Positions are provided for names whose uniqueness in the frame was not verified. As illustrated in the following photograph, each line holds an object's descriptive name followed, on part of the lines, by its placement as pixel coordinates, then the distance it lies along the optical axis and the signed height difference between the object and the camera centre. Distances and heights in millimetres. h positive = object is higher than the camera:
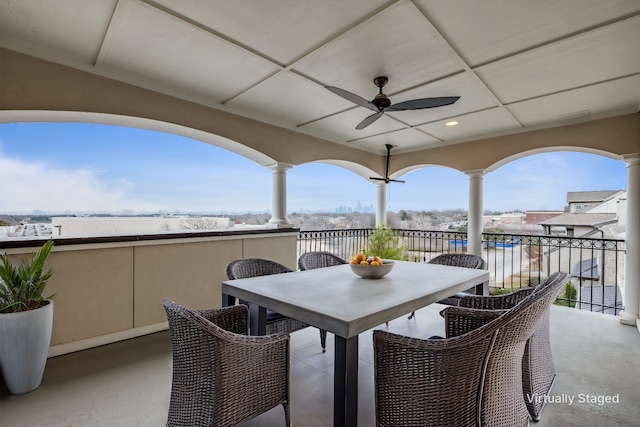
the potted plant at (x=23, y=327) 1966 -778
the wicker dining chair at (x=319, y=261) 2992 -517
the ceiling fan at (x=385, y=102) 2580 +998
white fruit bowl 2287 -440
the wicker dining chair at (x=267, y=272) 2234 -538
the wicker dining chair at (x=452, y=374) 1293 -725
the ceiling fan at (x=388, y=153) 5266 +1120
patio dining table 1386 -512
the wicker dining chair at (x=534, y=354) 1887 -949
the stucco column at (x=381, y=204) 6500 +208
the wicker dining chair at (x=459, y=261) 3000 -525
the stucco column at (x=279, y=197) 4430 +237
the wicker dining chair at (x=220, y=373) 1350 -781
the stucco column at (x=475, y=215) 4938 -12
